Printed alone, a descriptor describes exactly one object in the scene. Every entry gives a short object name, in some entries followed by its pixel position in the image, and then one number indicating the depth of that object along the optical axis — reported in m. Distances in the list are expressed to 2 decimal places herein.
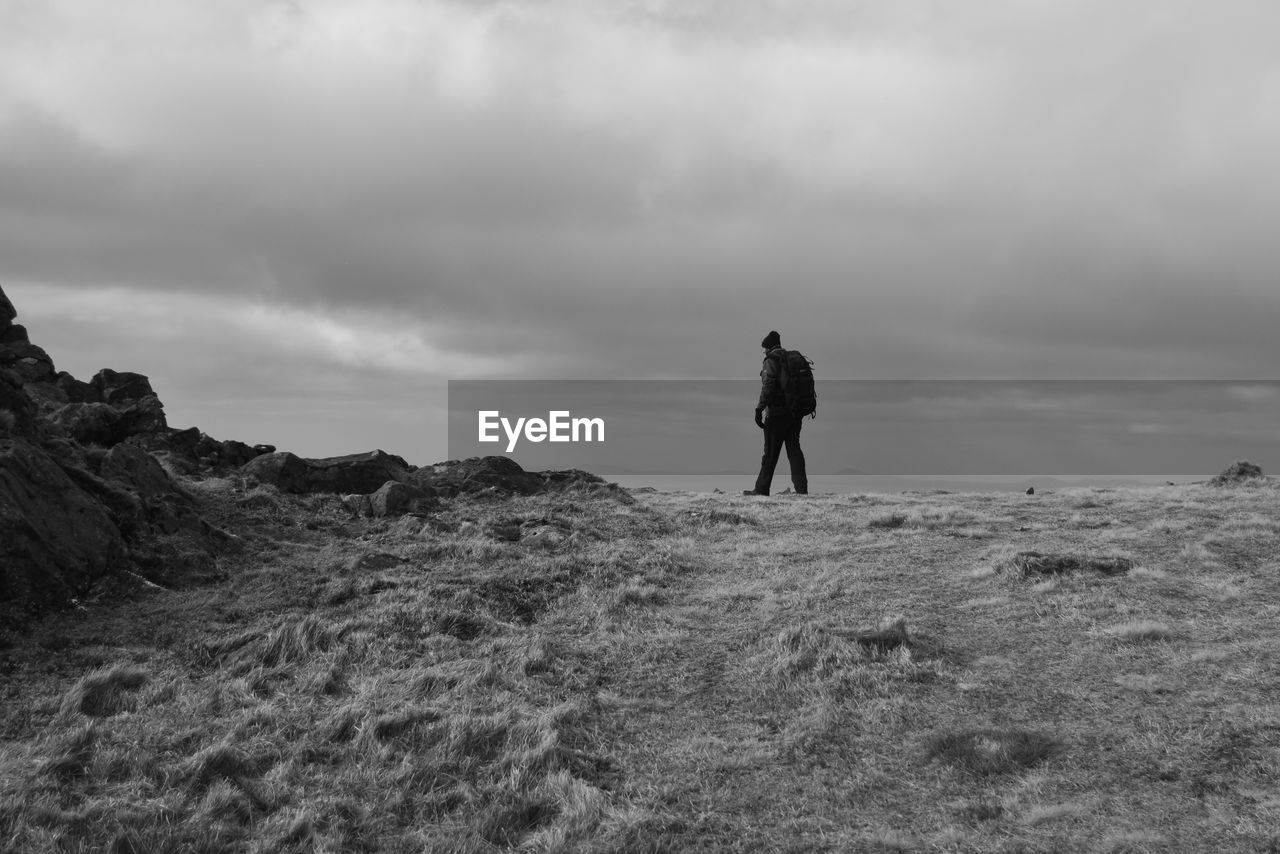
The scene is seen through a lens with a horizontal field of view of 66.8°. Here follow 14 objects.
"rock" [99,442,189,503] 15.45
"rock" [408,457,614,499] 23.09
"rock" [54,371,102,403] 22.95
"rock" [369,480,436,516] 19.30
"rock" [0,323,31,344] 22.84
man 26.39
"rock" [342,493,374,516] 19.33
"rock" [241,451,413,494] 21.11
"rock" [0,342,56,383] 22.45
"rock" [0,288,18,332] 19.53
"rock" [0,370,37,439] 13.43
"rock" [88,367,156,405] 24.14
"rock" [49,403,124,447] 18.55
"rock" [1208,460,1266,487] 26.16
